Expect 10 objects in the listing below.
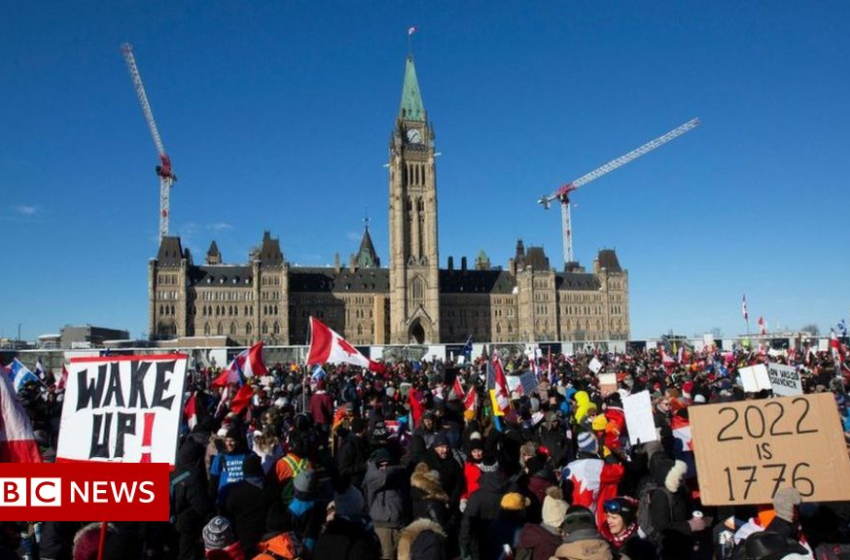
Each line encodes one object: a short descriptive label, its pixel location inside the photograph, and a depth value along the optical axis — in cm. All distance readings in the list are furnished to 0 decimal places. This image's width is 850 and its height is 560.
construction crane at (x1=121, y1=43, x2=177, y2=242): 12256
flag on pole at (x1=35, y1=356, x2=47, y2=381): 2155
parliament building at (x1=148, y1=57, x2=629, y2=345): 9412
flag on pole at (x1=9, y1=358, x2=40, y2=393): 1693
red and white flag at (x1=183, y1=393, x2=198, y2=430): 1280
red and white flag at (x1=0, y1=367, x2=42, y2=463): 495
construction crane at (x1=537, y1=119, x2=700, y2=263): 15312
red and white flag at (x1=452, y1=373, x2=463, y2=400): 1619
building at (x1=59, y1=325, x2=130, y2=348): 7431
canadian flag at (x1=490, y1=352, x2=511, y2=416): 1270
